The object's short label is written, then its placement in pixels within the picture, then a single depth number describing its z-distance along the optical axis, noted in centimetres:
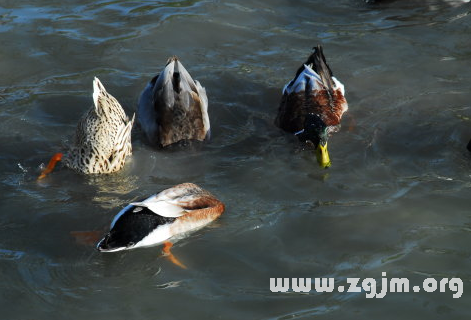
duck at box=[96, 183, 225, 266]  1117
